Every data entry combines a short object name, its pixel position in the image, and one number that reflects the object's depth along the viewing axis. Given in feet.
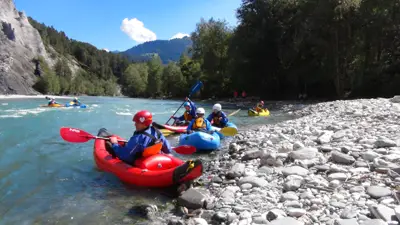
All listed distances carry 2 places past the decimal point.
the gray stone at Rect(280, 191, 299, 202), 12.35
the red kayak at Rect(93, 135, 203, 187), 16.56
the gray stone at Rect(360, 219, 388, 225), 9.12
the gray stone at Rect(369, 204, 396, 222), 9.47
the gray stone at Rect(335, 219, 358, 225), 9.51
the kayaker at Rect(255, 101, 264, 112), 57.91
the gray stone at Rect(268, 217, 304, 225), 10.04
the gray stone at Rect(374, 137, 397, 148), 17.21
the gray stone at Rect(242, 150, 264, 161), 19.64
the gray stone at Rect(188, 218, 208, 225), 11.87
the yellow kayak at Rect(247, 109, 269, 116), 56.73
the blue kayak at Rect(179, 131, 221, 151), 26.32
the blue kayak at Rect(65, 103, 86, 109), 83.43
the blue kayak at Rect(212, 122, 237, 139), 31.90
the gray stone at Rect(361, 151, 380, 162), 15.30
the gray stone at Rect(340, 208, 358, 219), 10.08
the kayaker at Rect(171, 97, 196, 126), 38.63
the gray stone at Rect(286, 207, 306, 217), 10.80
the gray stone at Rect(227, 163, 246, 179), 16.69
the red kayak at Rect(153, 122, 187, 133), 34.53
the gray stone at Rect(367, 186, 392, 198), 11.33
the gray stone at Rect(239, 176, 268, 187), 14.49
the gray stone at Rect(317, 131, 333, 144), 20.92
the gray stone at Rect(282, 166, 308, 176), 14.87
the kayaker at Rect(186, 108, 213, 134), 29.94
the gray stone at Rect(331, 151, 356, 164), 15.55
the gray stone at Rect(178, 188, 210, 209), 13.91
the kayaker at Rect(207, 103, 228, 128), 35.22
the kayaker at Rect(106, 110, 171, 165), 18.21
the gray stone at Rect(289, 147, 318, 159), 17.17
